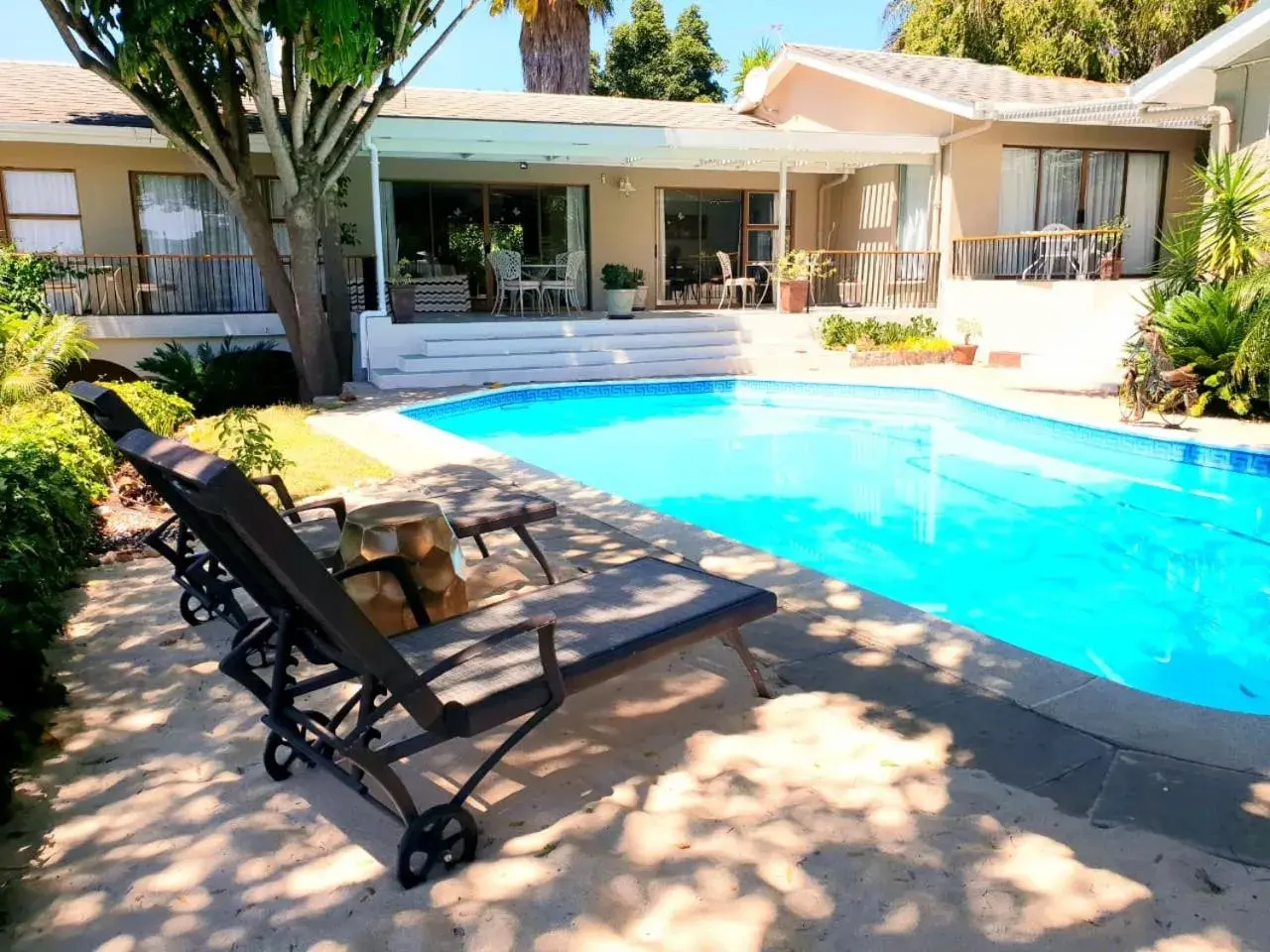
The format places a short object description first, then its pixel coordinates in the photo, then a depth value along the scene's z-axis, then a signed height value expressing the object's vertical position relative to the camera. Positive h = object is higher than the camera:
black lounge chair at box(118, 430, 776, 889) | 2.17 -1.08
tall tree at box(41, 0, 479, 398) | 9.35 +2.24
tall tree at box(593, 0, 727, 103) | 31.77 +7.57
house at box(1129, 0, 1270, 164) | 10.88 +2.46
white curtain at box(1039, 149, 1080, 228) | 16.50 +1.66
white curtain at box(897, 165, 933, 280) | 16.64 +1.21
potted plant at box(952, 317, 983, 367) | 14.81 -0.95
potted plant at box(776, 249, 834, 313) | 15.88 +0.11
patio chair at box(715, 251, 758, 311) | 17.36 +0.04
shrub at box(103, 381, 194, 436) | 8.02 -0.98
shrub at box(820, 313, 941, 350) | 15.05 -0.73
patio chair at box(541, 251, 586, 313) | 16.20 +0.09
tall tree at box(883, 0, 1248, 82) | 23.17 +6.29
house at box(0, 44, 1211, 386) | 13.71 +1.46
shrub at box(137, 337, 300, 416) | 12.12 -1.08
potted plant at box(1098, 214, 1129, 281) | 14.10 +0.31
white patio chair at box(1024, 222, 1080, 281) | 14.80 +0.45
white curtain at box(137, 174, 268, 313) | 14.53 +0.66
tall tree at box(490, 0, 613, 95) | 23.86 +5.94
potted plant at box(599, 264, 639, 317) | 15.84 -0.03
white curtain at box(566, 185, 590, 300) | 17.91 +1.20
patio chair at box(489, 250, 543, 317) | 15.95 +0.26
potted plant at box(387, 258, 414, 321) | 13.90 -0.11
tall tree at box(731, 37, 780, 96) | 24.84 +6.02
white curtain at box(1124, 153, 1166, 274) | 17.09 +1.35
